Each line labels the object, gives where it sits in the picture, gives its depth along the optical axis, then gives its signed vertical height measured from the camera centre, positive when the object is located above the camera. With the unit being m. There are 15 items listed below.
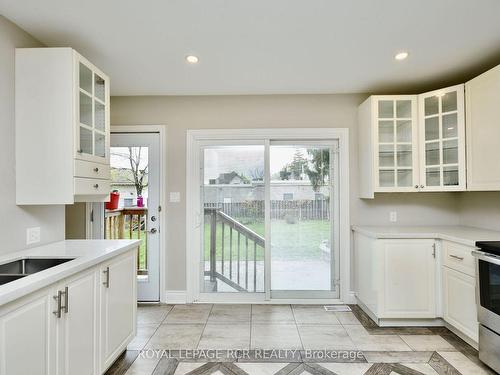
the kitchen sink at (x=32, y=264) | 1.89 -0.46
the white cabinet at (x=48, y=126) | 2.04 +0.46
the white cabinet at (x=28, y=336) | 1.23 -0.65
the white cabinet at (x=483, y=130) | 2.49 +0.56
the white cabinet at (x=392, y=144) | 3.15 +0.52
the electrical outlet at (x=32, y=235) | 2.15 -0.31
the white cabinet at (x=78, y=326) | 1.60 -0.77
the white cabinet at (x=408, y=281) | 2.82 -0.85
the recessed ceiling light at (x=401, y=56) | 2.56 +1.20
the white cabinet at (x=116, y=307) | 2.03 -0.84
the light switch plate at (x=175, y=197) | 3.58 -0.05
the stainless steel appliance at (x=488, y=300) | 2.08 -0.79
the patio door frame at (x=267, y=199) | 3.52 -0.08
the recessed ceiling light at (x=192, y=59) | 2.60 +1.20
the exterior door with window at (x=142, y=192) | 3.60 +0.02
